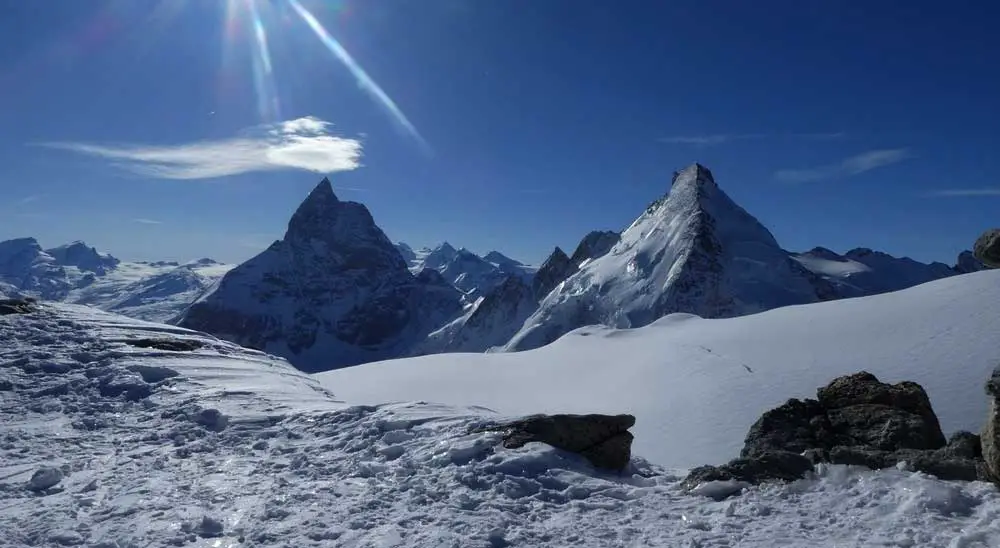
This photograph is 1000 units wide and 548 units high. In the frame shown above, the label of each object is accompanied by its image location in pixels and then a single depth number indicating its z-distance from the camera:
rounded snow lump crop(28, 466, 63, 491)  8.31
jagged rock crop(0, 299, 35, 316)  18.09
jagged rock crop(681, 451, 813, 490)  7.39
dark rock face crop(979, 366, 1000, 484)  6.48
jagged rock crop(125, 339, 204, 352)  16.64
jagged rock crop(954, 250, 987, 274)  180.99
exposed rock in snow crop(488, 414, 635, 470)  8.56
